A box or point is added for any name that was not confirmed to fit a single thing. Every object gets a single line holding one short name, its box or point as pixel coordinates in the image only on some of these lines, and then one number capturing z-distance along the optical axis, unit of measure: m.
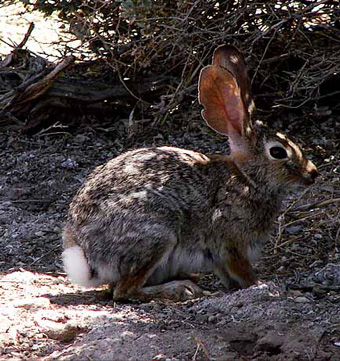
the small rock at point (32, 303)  9.35
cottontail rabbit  9.79
